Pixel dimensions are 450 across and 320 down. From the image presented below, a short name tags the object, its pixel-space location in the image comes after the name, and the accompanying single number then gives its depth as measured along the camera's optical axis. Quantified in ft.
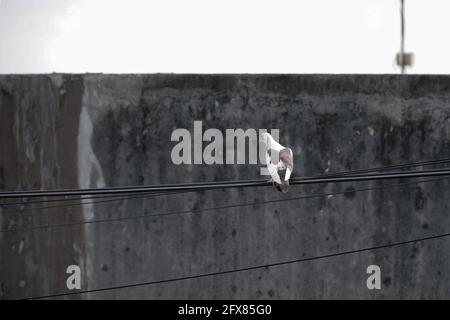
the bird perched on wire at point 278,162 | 21.67
